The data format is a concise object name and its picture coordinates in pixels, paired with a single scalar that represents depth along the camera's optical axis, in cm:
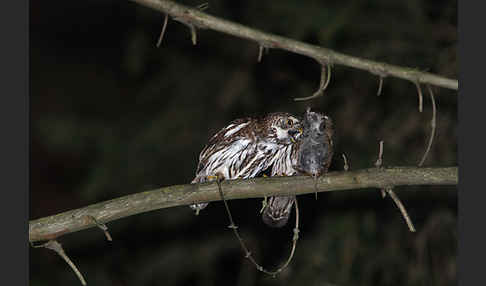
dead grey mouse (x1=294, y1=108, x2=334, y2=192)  793
